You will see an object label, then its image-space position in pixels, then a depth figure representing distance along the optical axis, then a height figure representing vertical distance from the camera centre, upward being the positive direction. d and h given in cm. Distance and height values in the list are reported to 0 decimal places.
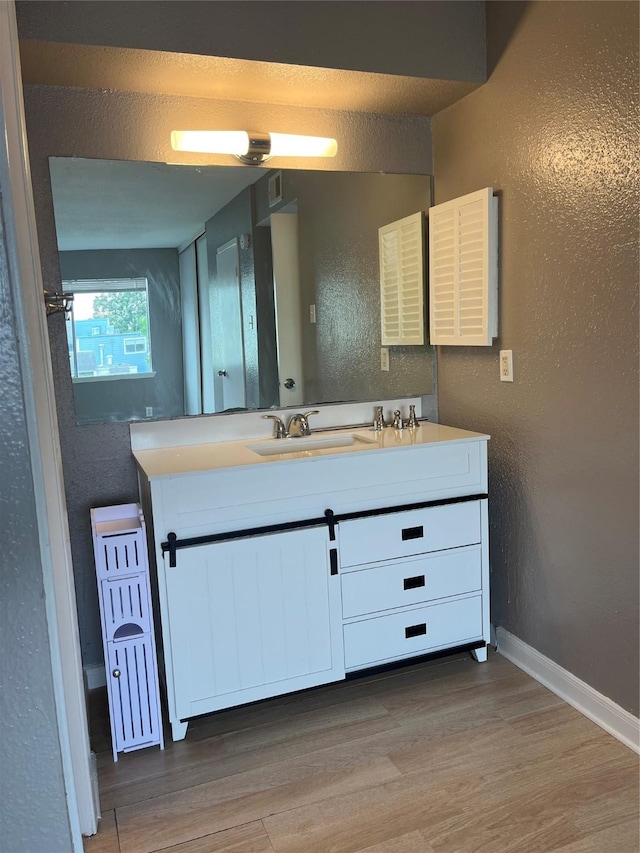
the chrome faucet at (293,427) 253 -32
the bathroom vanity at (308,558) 201 -70
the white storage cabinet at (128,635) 193 -83
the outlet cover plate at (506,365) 235 -12
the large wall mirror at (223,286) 229 +21
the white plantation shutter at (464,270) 233 +22
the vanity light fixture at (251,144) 229 +68
